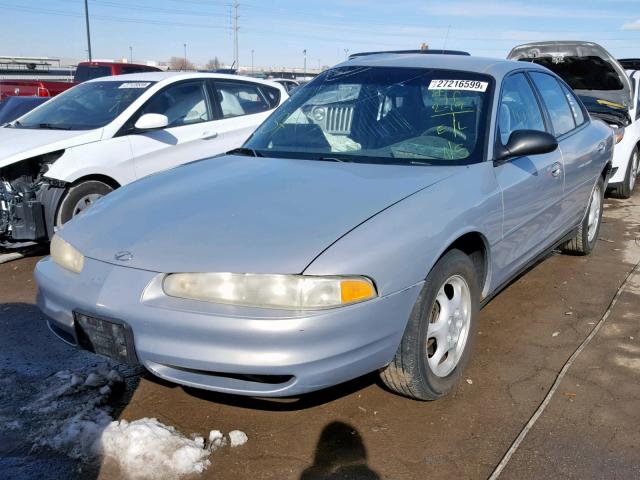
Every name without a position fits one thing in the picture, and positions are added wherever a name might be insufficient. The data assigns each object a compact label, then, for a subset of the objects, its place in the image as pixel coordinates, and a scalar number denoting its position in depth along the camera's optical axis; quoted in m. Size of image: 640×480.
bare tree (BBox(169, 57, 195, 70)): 80.57
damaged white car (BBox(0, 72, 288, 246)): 5.07
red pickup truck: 13.20
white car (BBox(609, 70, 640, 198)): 7.56
